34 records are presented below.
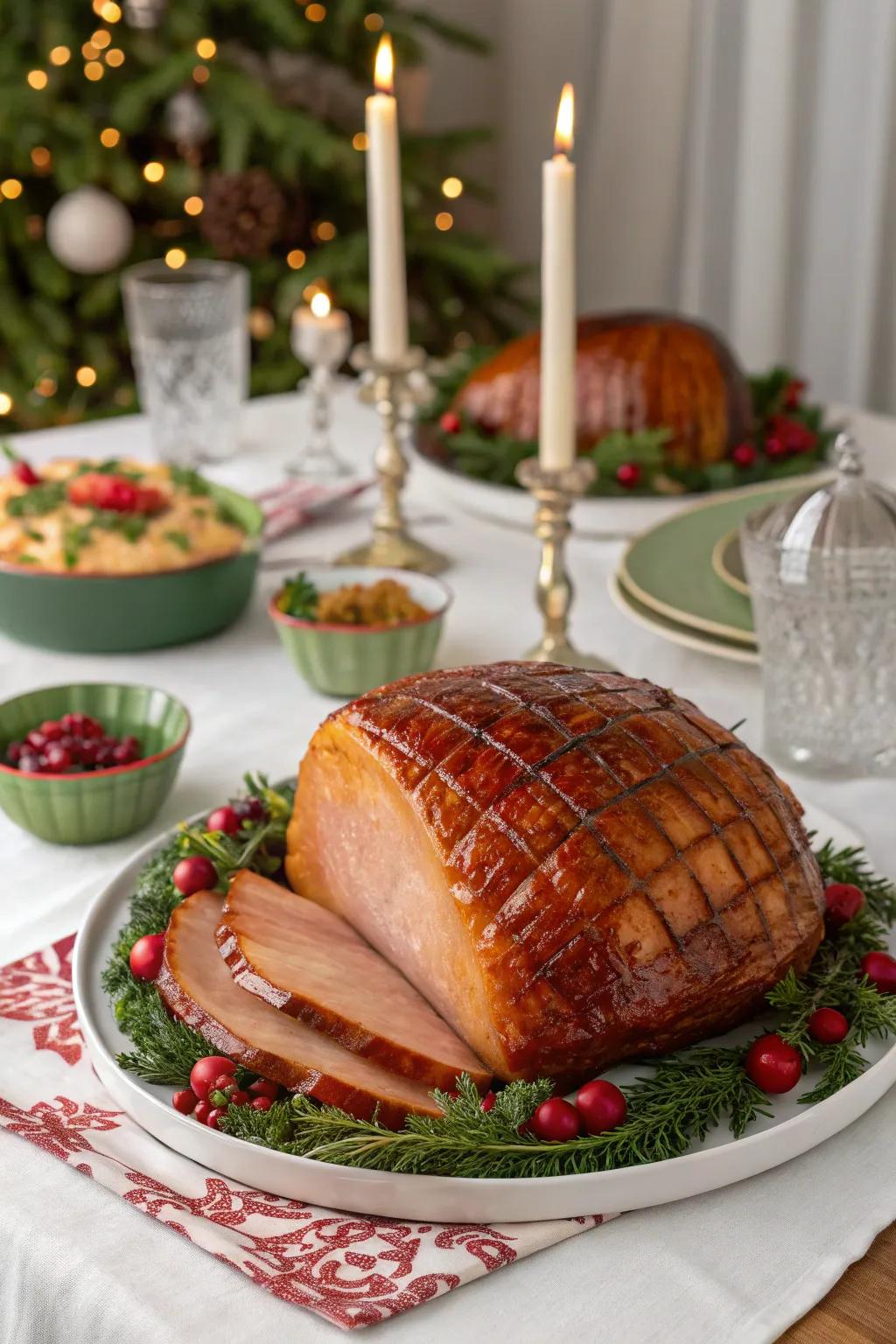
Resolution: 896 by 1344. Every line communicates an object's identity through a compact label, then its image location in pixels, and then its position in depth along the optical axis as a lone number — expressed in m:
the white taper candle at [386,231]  1.92
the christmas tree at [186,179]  3.93
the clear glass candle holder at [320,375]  2.51
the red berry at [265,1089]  1.02
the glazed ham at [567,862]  1.01
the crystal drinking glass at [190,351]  2.49
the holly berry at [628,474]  2.22
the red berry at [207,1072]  1.01
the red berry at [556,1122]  0.97
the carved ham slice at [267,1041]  0.99
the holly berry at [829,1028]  1.06
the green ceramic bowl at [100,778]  1.42
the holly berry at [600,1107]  0.98
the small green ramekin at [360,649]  1.71
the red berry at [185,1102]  1.01
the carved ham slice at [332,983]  1.03
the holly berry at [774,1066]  1.02
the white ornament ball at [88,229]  3.96
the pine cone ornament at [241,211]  4.07
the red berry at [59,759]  1.45
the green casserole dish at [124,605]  1.81
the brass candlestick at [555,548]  1.70
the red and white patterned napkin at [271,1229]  0.89
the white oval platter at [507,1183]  0.93
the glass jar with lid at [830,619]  1.48
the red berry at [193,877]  1.24
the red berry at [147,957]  1.13
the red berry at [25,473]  1.94
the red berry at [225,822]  1.33
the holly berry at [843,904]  1.20
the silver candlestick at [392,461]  2.04
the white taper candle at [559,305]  1.58
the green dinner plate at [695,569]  1.78
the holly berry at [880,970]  1.12
